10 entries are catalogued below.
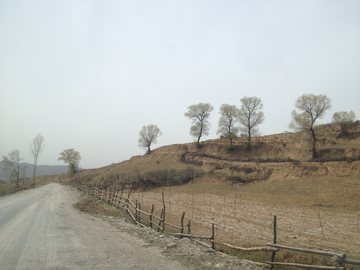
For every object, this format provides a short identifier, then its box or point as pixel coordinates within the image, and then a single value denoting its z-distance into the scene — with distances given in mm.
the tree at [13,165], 51672
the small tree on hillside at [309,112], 34344
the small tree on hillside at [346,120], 42188
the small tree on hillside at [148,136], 62375
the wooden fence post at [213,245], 8173
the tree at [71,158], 83262
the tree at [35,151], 60781
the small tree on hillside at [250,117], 47000
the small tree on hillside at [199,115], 54594
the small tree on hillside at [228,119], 49612
